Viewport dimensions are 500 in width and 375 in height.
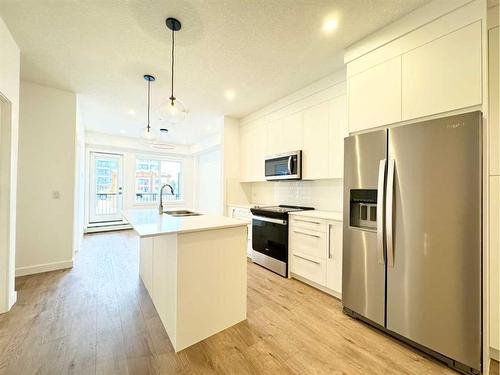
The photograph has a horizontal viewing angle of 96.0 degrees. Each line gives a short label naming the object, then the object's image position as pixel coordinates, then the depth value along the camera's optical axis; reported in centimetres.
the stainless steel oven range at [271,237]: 307
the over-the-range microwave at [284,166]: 333
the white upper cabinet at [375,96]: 194
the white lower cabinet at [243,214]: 380
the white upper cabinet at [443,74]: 155
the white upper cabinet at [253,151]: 411
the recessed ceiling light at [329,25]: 195
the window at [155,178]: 674
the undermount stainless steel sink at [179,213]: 283
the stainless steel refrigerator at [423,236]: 145
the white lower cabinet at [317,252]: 248
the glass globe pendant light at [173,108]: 197
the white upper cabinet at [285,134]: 344
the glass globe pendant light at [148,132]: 287
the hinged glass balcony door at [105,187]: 603
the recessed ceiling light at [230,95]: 344
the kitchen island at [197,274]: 169
